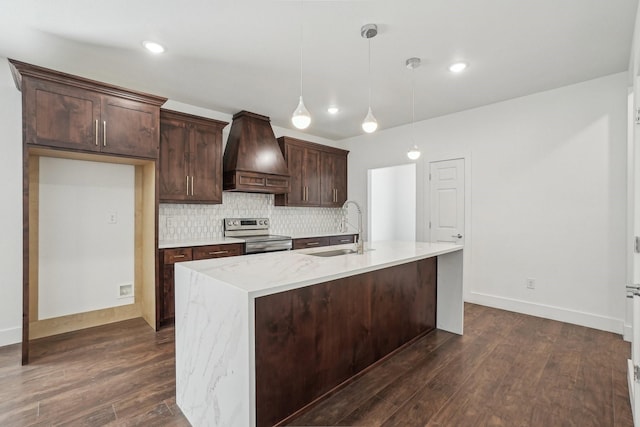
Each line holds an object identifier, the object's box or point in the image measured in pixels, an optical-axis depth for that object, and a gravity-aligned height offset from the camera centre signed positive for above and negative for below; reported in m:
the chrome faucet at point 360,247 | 2.65 -0.30
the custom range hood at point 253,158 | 4.14 +0.76
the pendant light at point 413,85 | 2.87 +1.42
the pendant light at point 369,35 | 2.35 +1.41
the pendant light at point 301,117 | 2.07 +0.65
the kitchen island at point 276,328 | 1.48 -0.72
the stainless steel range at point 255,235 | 3.99 -0.35
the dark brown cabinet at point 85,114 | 2.56 +0.90
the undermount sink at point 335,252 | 2.83 -0.38
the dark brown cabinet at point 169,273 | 3.33 -0.68
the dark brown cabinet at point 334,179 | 5.55 +0.62
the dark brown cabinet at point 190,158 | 3.60 +0.66
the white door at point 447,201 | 4.32 +0.17
